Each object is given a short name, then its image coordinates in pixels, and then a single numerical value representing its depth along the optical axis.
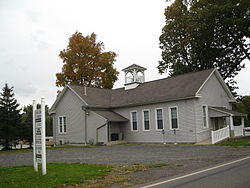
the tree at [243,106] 39.52
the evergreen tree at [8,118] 30.33
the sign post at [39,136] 10.73
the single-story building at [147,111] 24.83
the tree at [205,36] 32.97
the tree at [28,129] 31.72
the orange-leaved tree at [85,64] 42.47
